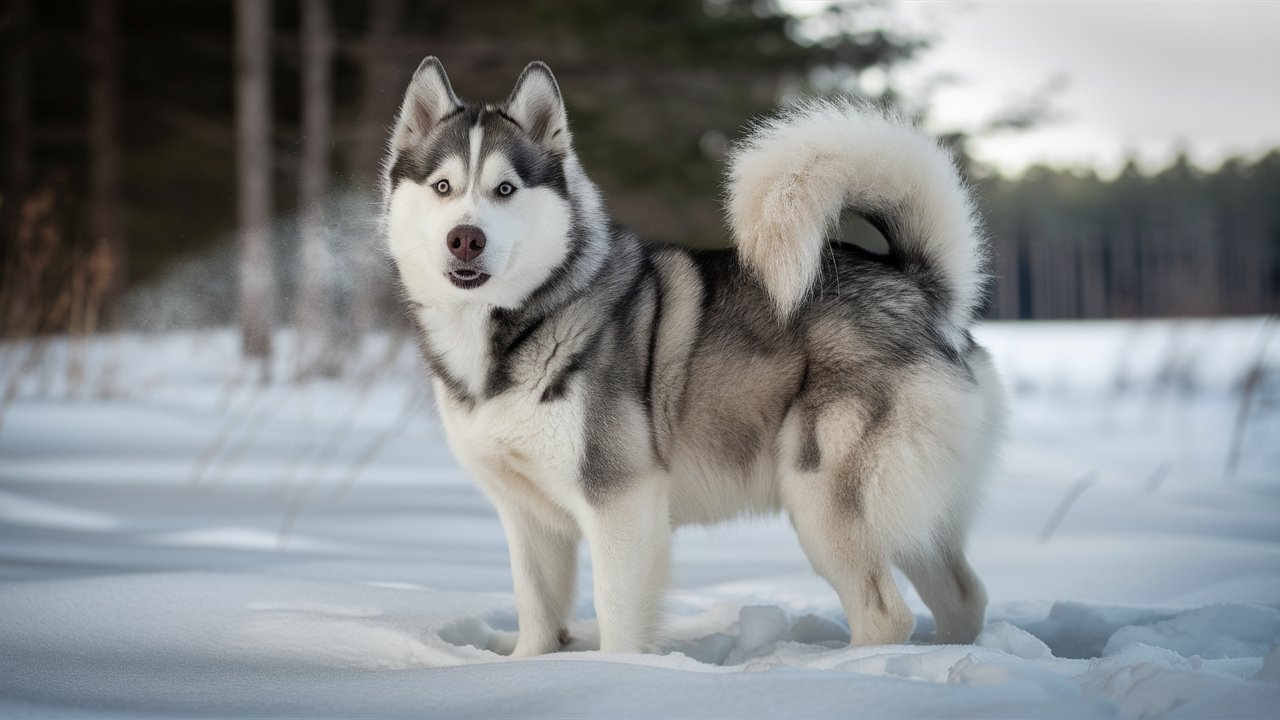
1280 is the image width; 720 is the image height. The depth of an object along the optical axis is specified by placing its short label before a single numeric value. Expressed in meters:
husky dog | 2.36
